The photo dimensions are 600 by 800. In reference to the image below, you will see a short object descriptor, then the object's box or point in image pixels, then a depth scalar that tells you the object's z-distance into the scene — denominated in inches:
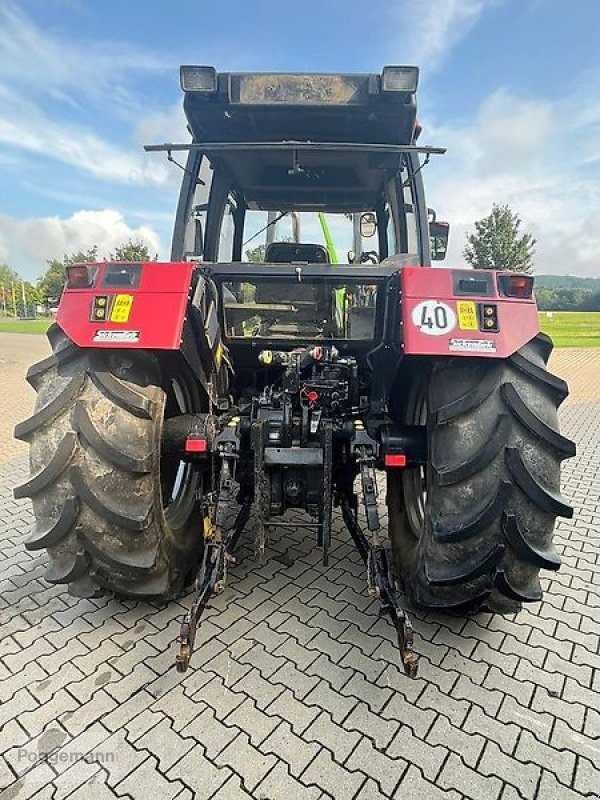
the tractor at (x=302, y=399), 90.1
